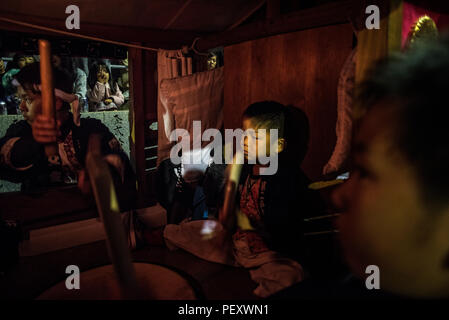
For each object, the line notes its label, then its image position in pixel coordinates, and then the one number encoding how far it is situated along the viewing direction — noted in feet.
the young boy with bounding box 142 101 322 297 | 3.79
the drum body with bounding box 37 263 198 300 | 2.36
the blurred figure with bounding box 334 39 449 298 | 1.18
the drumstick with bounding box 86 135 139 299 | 1.55
